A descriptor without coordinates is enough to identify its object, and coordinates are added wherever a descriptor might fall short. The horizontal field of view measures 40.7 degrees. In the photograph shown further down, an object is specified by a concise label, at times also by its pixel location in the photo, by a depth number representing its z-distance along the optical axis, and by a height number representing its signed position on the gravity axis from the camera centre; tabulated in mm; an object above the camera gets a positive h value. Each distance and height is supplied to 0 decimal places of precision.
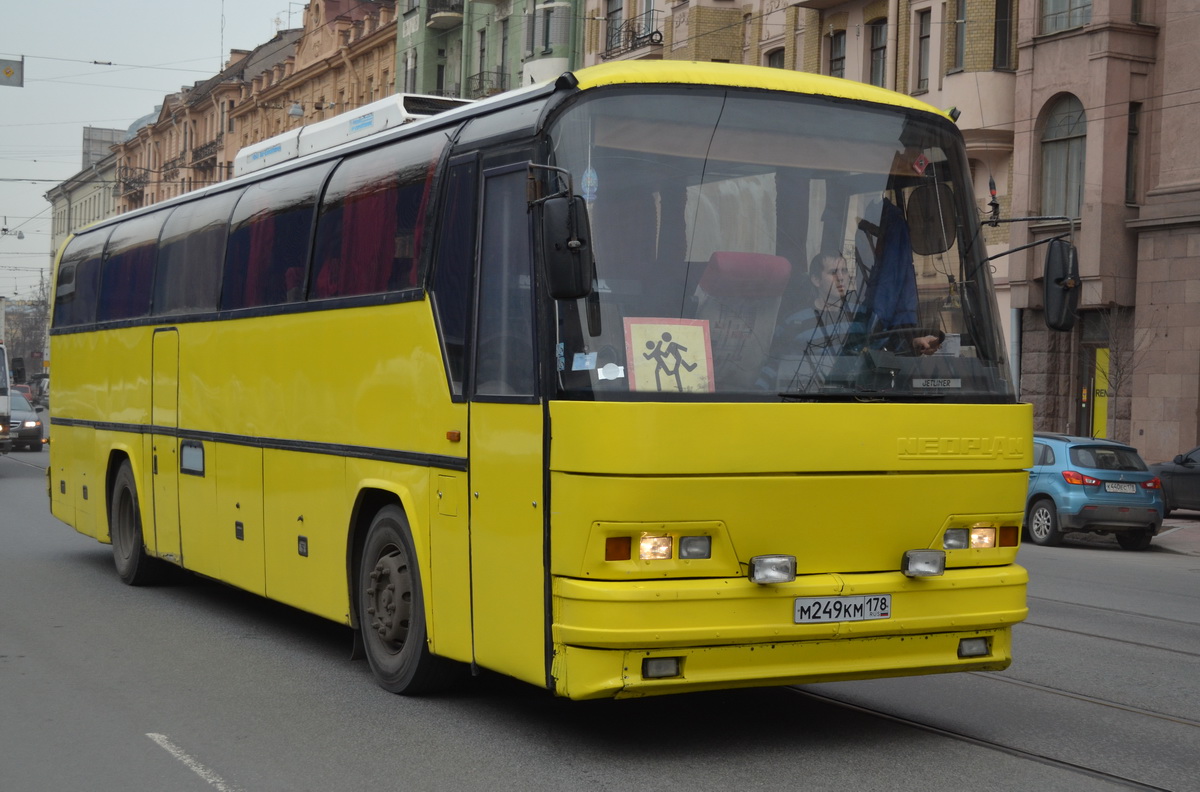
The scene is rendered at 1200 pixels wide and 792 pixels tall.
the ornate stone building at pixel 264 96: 67625 +12239
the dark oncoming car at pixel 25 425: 42591 -2235
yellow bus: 6730 -173
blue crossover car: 21672 -1692
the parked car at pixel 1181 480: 26438 -1812
